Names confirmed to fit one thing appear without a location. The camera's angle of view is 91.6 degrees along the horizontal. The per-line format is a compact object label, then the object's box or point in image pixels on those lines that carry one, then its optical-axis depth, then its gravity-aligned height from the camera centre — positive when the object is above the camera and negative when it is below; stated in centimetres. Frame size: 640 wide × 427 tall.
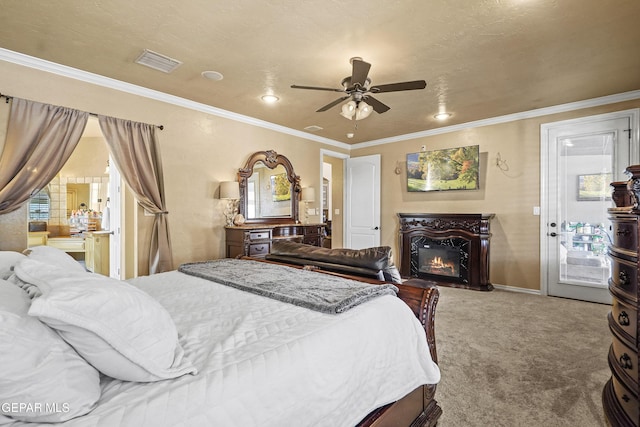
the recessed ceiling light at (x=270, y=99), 389 +142
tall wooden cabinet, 149 -54
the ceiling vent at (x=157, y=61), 284 +143
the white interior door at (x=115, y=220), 387 -13
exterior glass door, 396 +17
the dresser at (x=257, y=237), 426 -39
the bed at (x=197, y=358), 73 -47
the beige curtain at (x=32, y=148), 279 +59
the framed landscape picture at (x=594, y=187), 398 +31
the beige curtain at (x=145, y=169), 345 +48
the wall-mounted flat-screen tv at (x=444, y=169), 503 +70
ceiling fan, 264 +111
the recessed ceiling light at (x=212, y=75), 322 +143
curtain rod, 280 +102
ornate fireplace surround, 476 -57
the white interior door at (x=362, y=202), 630 +17
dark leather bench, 199 -35
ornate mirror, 477 +35
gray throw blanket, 146 -43
